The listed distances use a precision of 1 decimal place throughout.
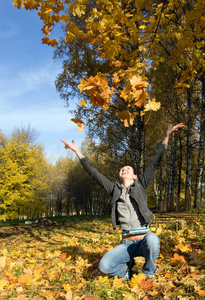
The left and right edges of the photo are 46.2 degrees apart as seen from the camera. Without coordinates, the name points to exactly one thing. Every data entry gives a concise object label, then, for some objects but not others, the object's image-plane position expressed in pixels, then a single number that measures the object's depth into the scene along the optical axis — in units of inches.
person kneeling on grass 98.0
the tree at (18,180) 708.0
